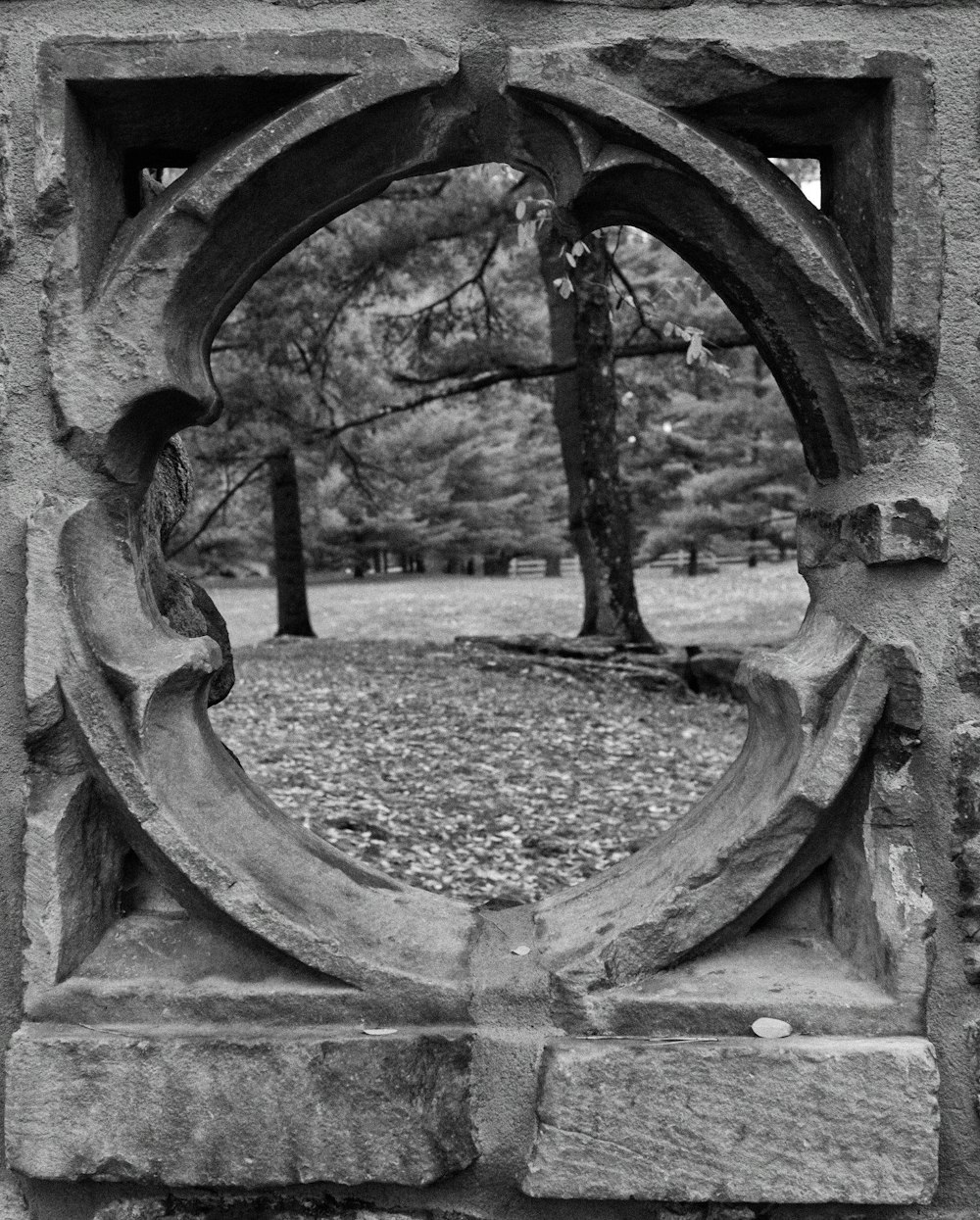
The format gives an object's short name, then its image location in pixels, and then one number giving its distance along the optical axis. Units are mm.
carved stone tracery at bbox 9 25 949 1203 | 1551
